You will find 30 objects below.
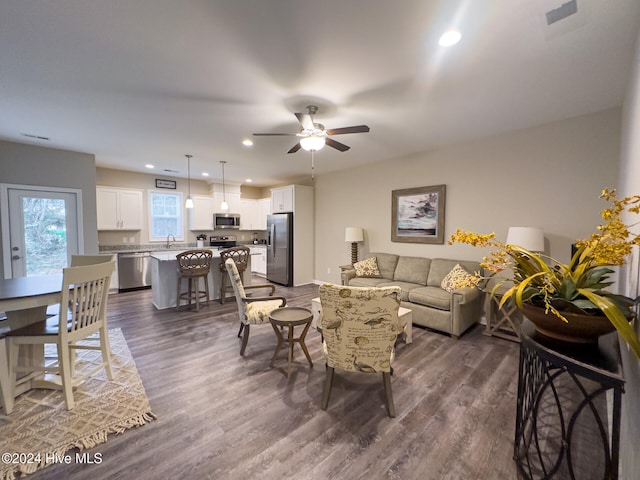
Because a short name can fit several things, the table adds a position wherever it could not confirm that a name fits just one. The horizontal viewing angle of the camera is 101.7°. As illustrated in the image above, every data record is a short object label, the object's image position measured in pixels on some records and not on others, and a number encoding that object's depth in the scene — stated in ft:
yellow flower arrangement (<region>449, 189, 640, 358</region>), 3.39
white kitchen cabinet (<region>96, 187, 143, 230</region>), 18.28
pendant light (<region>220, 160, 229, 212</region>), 16.83
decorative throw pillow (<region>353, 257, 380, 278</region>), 15.49
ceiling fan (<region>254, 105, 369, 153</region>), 8.14
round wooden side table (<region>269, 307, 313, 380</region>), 8.07
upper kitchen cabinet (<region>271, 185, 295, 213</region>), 20.30
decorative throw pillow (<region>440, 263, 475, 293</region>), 11.70
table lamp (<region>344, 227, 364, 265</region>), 17.10
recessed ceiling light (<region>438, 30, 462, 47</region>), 5.53
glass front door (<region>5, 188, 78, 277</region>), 13.62
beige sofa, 11.07
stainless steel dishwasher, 18.03
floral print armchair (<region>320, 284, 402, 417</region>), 6.00
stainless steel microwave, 23.27
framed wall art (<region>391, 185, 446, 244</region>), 14.05
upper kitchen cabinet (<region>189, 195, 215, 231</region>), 22.20
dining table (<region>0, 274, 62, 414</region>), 6.48
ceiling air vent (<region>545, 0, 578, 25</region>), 4.95
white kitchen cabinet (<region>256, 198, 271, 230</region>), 25.79
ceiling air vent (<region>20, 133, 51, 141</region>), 12.13
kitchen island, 14.62
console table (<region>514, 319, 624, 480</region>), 3.43
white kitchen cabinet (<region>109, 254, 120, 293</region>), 17.88
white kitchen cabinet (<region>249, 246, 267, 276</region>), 24.07
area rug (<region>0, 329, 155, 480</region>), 5.39
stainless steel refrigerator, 20.29
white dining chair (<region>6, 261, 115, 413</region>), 6.68
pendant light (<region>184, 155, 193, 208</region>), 16.07
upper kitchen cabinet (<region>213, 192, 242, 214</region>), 23.20
